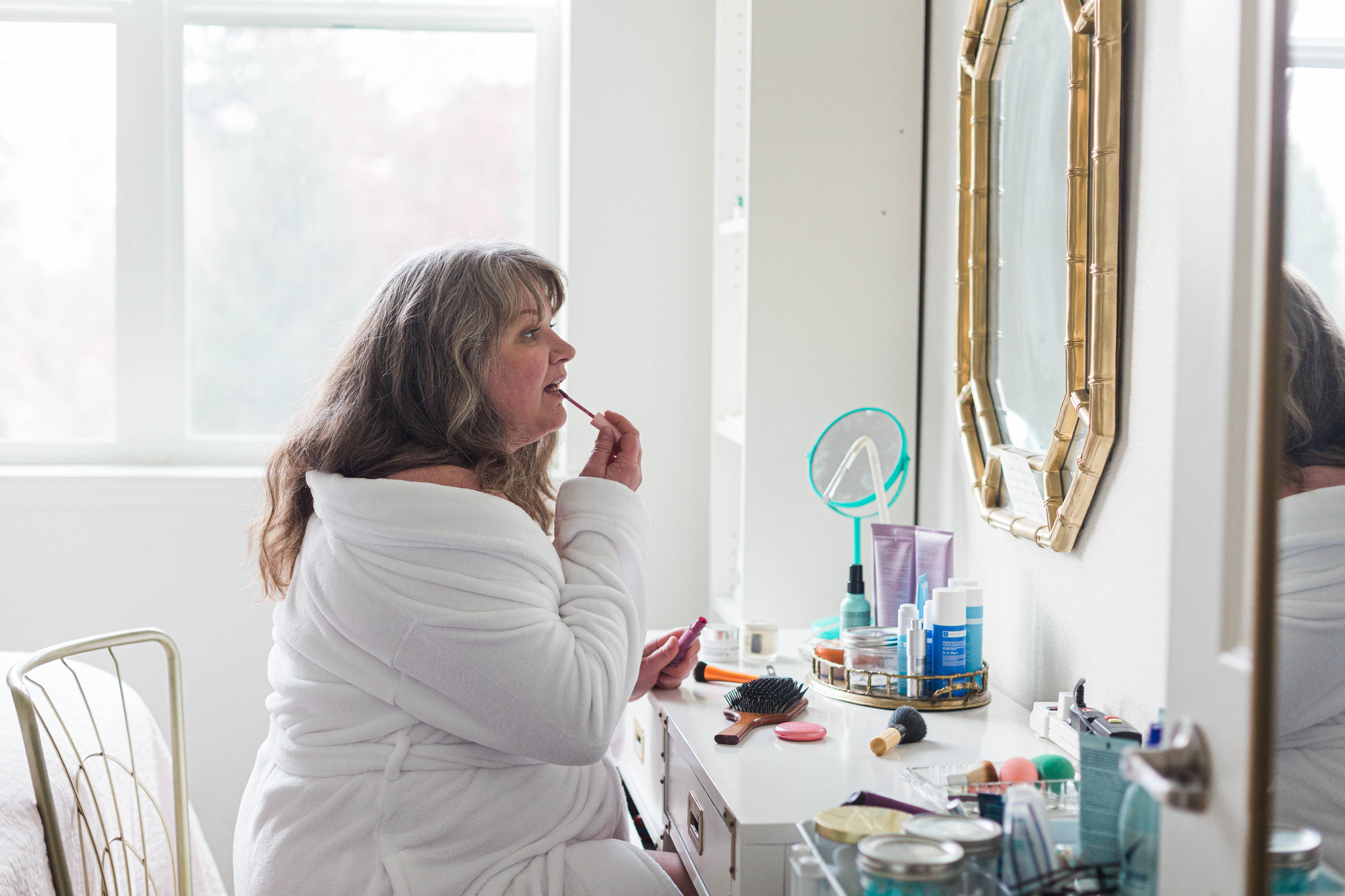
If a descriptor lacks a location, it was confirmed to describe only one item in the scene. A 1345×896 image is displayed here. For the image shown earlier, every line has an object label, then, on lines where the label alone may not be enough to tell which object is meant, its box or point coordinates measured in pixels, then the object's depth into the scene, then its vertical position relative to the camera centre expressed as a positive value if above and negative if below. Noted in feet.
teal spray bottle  4.99 -0.88
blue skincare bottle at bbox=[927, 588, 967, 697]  4.31 -0.86
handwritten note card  4.42 -0.29
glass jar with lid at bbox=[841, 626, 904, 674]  4.58 -0.99
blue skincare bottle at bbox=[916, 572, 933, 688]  4.61 -0.76
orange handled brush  4.89 -1.17
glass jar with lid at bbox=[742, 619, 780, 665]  5.27 -1.10
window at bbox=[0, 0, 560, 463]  7.73 +1.61
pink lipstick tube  4.79 -0.99
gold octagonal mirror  3.85 +0.65
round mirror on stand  5.32 -0.22
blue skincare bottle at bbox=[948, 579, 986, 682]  4.41 -0.82
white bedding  4.17 -1.69
